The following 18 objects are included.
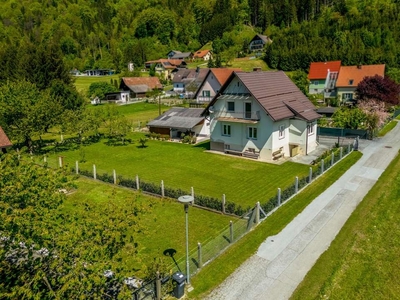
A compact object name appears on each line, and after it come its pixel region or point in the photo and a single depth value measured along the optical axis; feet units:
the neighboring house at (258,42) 434.30
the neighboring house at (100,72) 486.06
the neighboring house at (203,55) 474.41
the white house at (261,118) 104.78
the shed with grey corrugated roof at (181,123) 140.28
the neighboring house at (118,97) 277.03
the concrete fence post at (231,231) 51.50
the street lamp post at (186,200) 39.90
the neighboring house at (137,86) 289.53
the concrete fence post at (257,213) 58.63
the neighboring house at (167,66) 418.70
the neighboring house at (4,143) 90.38
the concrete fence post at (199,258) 46.29
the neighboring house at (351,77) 221.87
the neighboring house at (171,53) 513.98
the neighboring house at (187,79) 277.07
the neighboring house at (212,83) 222.69
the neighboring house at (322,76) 255.25
